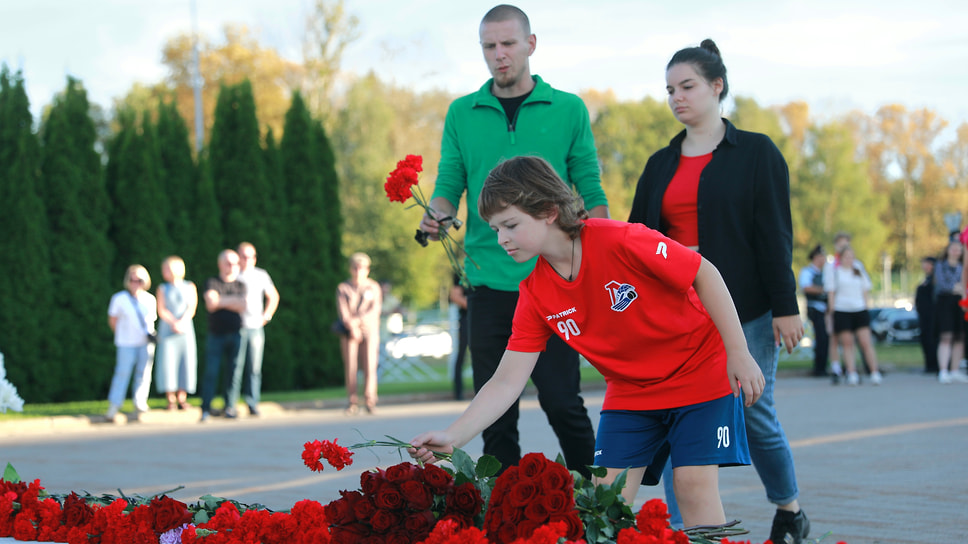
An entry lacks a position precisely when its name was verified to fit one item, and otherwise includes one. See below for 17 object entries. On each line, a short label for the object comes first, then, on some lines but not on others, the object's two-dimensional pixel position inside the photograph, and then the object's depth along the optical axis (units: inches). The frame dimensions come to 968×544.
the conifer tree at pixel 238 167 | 697.0
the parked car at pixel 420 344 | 862.5
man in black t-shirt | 506.0
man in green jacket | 180.5
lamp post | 1322.6
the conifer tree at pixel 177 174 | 673.0
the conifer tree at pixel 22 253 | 604.1
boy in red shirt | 131.3
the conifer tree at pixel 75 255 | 618.2
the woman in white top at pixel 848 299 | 607.8
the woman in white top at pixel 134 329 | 499.8
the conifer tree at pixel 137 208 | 649.6
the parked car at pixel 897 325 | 1179.9
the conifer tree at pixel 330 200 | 739.4
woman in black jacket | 168.4
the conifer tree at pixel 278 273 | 693.3
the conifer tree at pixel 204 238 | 675.4
